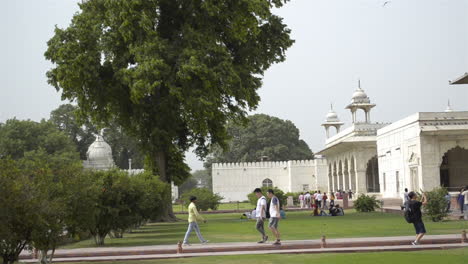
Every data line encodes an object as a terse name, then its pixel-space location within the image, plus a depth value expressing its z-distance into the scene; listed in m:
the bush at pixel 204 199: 46.03
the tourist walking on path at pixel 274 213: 16.63
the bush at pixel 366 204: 34.88
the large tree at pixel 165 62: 27.48
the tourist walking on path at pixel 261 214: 17.17
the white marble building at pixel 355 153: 52.66
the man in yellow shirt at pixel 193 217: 18.06
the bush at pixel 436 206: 23.45
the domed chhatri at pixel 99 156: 70.00
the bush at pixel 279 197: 45.19
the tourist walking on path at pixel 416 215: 15.50
